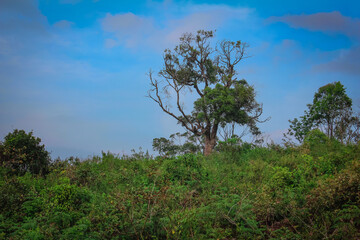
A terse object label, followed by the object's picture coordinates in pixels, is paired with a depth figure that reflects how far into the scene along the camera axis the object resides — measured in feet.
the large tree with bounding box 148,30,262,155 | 83.10
